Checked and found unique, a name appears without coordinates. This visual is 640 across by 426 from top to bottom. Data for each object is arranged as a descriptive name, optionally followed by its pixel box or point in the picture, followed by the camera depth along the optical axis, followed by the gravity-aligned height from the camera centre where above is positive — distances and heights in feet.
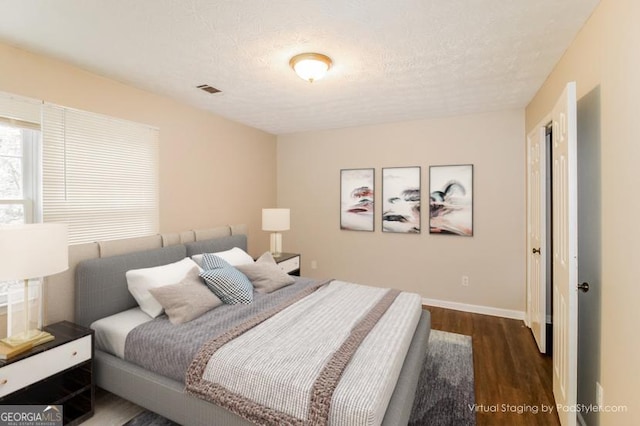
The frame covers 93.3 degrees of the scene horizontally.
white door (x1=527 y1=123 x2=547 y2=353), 9.36 -0.87
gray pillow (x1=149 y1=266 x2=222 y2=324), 7.22 -2.22
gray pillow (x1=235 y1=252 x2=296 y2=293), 9.48 -2.12
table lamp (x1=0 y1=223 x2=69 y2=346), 5.50 -0.91
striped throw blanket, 4.61 -2.72
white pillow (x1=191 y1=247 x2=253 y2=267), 9.85 -1.60
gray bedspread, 6.04 -2.70
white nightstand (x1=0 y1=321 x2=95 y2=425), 5.48 -3.17
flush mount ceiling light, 7.36 +3.61
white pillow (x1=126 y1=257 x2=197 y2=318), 7.71 -1.88
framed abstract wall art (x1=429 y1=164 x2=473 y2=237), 12.67 +0.42
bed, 5.54 -3.38
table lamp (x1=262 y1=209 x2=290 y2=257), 13.32 -0.42
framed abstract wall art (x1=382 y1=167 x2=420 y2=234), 13.60 +0.47
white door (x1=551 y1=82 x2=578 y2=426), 5.59 -0.89
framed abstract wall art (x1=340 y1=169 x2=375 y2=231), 14.56 +0.54
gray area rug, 6.54 -4.50
